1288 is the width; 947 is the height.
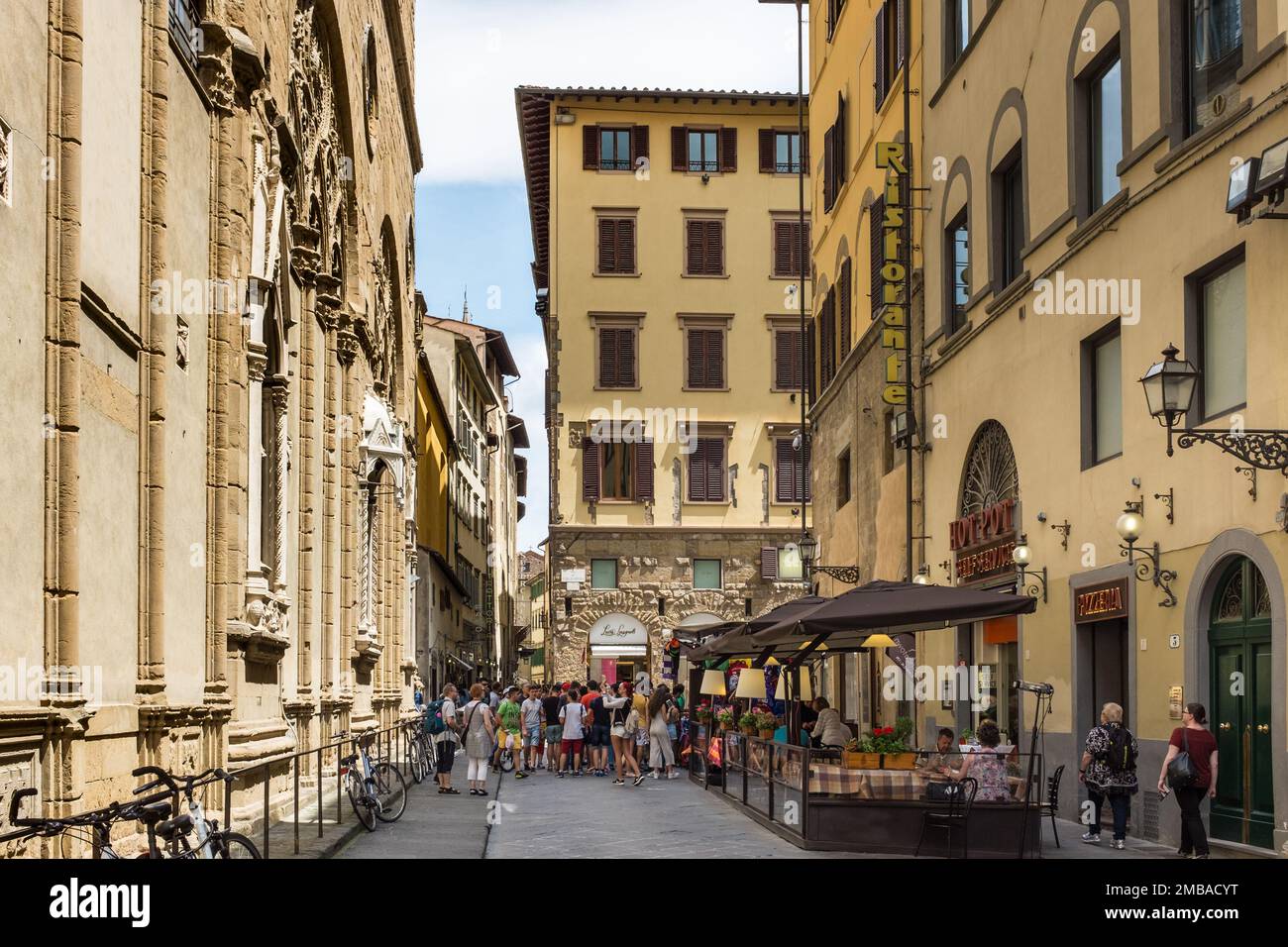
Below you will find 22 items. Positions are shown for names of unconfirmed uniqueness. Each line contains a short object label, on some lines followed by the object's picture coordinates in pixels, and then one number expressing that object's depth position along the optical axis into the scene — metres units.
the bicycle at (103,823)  7.85
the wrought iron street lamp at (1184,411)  14.06
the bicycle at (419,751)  29.36
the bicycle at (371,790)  18.72
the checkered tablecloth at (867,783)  16.50
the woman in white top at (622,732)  30.11
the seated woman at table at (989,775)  16.09
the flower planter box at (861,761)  17.12
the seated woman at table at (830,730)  23.48
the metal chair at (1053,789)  16.86
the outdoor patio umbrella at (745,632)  21.86
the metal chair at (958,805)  15.98
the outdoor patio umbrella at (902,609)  17.28
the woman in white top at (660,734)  31.48
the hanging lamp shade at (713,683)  31.57
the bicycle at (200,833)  9.51
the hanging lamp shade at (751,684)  28.59
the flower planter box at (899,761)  17.02
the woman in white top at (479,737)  25.81
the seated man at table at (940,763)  16.25
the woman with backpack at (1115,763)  16.70
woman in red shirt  14.48
